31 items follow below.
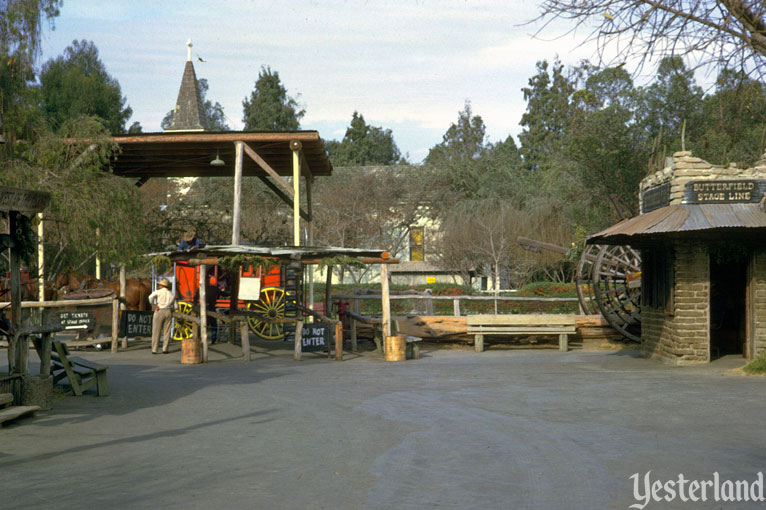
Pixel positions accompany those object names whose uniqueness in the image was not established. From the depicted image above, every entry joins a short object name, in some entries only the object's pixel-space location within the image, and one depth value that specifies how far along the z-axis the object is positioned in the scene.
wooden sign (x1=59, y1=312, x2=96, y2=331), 18.00
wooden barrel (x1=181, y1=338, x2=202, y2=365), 17.00
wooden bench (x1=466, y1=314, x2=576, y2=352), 20.50
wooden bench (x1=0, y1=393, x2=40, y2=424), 9.23
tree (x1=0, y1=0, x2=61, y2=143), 15.82
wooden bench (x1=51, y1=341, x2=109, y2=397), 11.91
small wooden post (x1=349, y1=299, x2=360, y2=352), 19.95
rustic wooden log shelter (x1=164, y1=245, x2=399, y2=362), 17.00
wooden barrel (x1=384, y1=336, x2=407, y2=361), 17.81
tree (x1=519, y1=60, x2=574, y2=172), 62.53
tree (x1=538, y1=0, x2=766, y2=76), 9.88
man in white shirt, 19.25
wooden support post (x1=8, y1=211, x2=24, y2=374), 10.59
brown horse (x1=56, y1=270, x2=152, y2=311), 21.74
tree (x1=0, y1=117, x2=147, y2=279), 17.25
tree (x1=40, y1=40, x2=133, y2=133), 45.81
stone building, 15.16
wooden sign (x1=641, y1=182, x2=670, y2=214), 16.32
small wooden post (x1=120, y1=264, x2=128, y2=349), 20.38
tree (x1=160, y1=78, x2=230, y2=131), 73.21
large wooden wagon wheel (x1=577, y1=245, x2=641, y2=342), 20.59
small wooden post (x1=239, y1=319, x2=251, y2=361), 17.76
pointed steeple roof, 61.66
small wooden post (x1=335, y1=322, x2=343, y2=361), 17.92
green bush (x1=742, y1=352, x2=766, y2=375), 14.23
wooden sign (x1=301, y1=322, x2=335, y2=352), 18.02
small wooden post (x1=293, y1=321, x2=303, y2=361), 17.94
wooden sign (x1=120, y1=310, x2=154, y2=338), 19.44
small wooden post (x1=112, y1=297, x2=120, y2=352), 19.59
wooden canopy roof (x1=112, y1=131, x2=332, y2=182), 20.59
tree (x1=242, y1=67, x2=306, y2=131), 63.62
